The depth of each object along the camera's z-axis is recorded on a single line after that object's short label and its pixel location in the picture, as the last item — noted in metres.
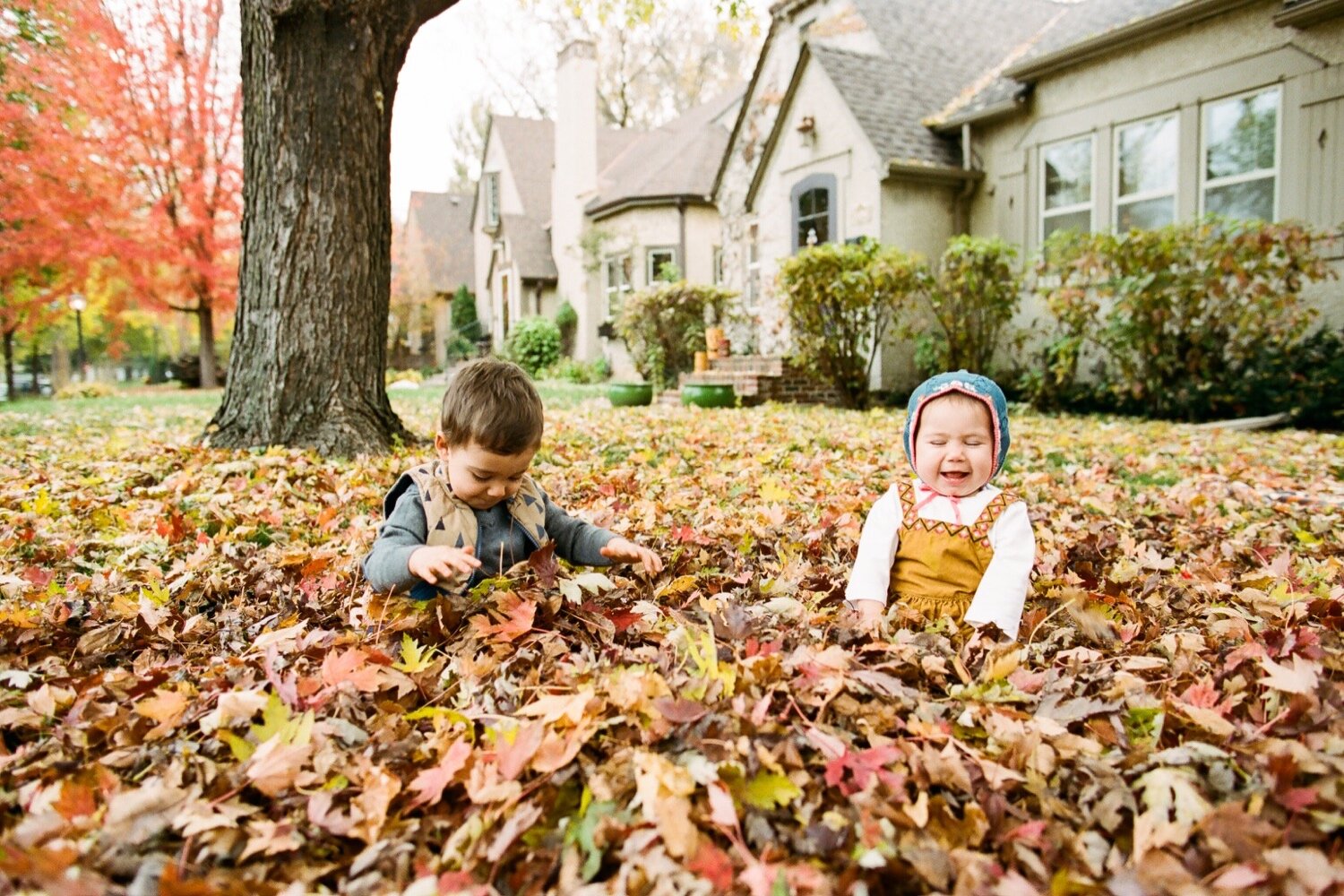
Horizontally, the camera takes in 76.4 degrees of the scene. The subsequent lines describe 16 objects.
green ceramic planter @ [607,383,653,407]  11.50
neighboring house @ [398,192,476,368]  27.55
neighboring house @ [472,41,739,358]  19.94
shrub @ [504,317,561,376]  21.95
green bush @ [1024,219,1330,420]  7.70
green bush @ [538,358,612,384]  20.44
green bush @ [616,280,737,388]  15.16
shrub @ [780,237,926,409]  10.09
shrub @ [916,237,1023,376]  9.80
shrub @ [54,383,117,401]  16.33
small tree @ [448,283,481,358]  27.75
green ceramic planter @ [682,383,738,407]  10.84
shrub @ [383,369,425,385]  20.33
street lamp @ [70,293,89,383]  18.20
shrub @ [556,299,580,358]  22.47
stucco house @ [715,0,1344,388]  8.73
